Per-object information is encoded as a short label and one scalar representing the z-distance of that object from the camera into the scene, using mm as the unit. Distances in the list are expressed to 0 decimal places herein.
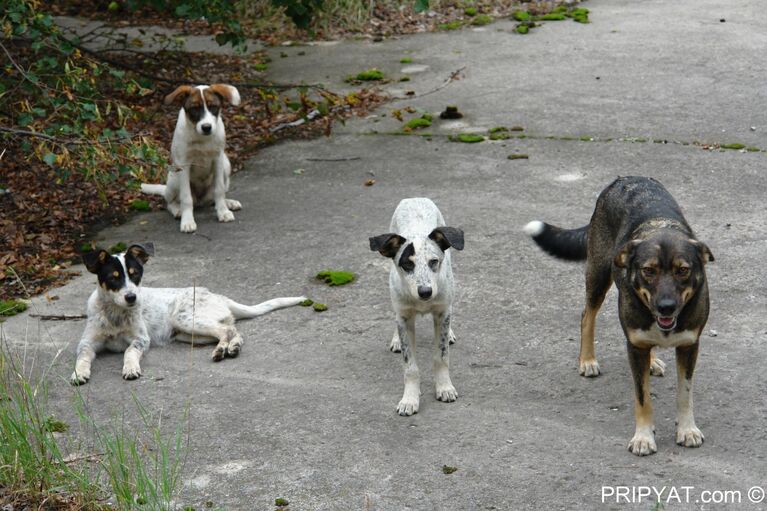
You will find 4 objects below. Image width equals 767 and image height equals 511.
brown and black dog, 4980
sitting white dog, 8836
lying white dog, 6656
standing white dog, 5703
